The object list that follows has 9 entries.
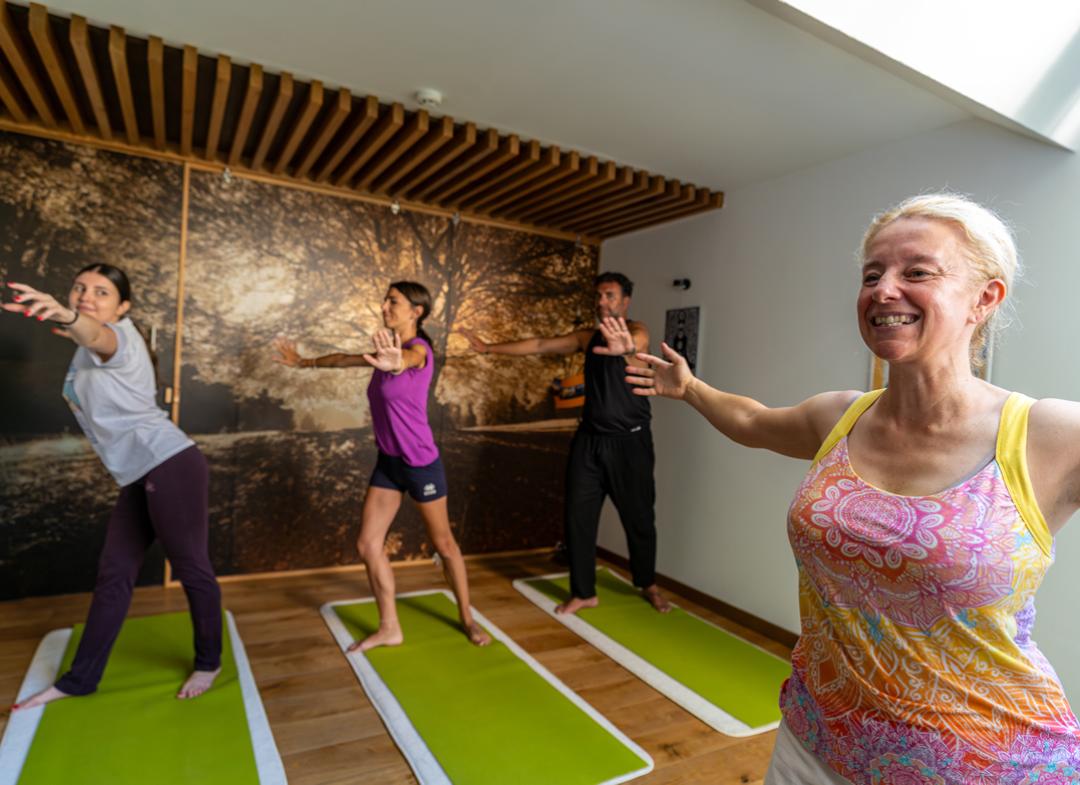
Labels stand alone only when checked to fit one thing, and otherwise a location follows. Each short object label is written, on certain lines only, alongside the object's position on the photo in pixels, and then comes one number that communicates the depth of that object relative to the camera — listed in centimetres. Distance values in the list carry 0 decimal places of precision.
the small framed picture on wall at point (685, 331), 413
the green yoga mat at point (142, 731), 203
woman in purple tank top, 297
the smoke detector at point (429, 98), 283
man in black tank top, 369
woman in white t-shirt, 235
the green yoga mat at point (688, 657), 270
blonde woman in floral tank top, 88
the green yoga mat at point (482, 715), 219
